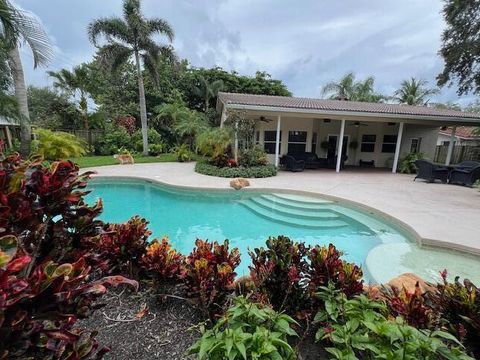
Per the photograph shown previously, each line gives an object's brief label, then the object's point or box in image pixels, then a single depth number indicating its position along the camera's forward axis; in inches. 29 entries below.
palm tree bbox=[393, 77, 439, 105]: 1088.8
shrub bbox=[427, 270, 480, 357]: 76.3
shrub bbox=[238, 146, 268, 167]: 510.3
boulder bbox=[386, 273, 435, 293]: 112.5
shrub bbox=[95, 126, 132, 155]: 738.8
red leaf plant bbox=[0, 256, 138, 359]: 40.1
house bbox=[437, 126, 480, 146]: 777.4
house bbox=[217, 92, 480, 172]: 494.3
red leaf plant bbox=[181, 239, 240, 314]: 93.7
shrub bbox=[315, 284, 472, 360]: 54.8
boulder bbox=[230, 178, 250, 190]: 385.4
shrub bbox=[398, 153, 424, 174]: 575.6
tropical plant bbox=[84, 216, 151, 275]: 114.4
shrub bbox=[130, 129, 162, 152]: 769.6
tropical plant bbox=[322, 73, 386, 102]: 1050.1
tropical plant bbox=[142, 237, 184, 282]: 107.9
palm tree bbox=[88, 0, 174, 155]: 596.1
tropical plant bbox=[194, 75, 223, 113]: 960.9
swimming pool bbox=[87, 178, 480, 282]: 183.5
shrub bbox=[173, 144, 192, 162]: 669.9
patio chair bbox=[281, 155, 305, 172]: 542.9
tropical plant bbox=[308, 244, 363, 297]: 92.5
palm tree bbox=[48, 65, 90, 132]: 703.2
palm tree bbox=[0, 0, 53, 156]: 251.1
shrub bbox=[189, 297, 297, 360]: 57.2
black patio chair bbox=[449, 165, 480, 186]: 422.0
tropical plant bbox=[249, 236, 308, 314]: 97.3
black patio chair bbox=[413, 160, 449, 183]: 445.4
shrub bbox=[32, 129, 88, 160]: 548.4
